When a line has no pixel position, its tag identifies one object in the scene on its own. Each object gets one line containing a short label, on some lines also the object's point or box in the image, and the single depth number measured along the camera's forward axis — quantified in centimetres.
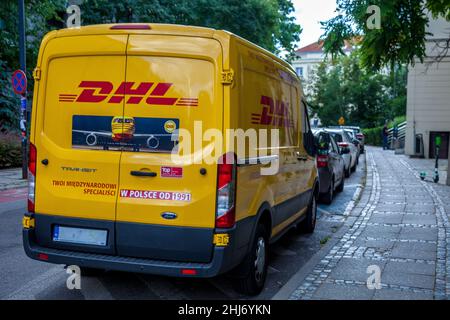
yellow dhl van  448
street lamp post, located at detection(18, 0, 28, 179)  1468
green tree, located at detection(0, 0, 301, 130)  1881
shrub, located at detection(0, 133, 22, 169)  1758
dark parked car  1150
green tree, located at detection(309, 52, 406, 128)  5706
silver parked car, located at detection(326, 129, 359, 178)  1679
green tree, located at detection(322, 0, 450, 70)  855
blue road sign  1415
